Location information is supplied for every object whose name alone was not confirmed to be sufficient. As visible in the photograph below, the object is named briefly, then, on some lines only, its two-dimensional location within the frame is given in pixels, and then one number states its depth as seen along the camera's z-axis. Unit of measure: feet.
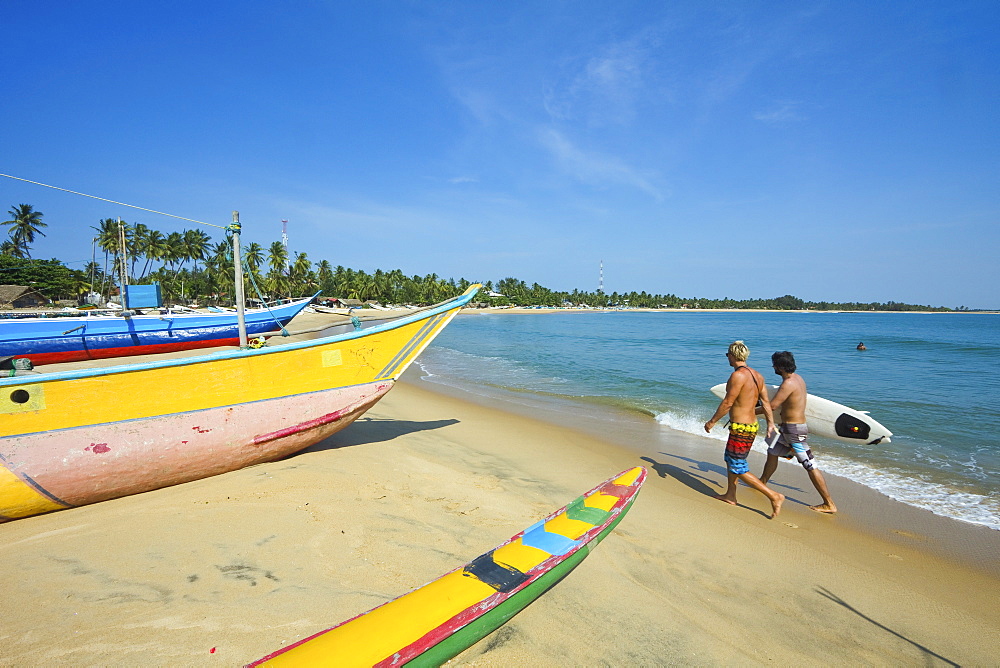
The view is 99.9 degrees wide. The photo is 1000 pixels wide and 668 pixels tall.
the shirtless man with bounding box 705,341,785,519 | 14.99
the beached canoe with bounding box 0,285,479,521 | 11.89
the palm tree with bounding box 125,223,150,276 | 153.89
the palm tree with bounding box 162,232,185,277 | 183.49
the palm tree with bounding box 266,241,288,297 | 193.67
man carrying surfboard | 15.53
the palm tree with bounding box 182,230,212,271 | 189.37
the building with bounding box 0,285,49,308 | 122.31
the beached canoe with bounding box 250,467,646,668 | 6.64
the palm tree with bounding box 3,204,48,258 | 166.61
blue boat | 37.63
